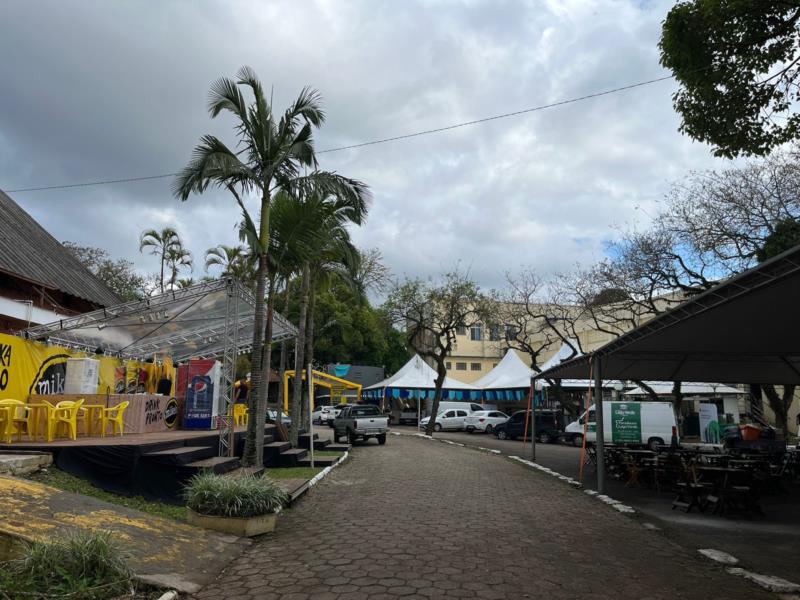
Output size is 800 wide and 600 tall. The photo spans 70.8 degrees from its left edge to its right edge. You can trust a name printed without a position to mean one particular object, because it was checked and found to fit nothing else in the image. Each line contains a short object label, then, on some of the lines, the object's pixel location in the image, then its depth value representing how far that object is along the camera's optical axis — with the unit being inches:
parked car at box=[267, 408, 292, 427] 1100.5
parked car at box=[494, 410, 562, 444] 1079.6
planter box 270.4
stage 321.7
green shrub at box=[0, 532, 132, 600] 169.8
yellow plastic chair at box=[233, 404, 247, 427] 721.6
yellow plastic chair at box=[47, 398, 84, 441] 389.9
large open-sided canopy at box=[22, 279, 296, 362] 464.8
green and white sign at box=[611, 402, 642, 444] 816.3
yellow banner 453.7
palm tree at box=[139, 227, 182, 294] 1412.4
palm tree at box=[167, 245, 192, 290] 1464.1
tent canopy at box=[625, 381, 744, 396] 1139.1
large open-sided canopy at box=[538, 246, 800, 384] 283.0
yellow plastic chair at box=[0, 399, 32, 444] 365.3
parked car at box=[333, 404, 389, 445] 870.4
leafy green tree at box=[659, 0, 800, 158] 288.5
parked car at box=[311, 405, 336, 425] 1535.4
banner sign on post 950.4
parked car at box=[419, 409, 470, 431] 1336.1
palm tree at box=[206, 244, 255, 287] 1168.8
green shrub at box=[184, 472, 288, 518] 273.6
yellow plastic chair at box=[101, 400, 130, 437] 450.4
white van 818.2
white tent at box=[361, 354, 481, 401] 1423.5
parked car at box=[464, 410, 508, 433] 1283.2
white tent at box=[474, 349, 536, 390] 1352.1
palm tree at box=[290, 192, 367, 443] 454.8
